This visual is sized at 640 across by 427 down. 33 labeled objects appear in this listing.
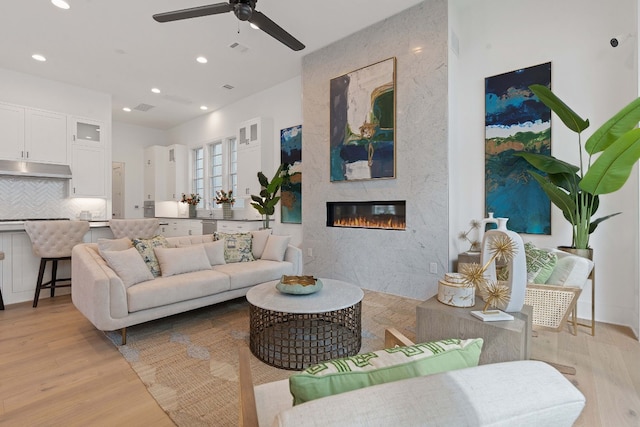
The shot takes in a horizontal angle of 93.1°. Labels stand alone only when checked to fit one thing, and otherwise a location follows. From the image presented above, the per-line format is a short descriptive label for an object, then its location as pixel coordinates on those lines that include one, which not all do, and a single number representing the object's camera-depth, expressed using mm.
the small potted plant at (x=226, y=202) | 6227
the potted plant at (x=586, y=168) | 2199
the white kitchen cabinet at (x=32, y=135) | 4969
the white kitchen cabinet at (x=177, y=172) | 7715
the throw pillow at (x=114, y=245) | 2749
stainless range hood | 4891
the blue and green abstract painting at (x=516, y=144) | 3213
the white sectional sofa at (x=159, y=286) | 2385
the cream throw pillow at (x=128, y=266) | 2604
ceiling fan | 2416
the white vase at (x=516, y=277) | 1524
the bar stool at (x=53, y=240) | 3344
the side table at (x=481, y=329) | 1366
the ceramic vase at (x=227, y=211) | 6285
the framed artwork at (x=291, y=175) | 5344
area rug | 1729
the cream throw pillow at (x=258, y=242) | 3818
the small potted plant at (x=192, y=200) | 7329
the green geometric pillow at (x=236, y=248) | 3633
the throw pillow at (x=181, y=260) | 2959
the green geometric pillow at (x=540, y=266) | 2082
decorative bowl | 2342
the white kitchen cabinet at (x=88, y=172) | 5602
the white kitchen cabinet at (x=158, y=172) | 7938
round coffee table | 2127
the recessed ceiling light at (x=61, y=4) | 3418
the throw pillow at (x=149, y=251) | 2963
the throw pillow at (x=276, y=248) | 3695
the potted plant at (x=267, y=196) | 5168
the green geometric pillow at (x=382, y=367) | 655
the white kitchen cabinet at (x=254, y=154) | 5742
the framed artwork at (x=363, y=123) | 3918
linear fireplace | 3965
